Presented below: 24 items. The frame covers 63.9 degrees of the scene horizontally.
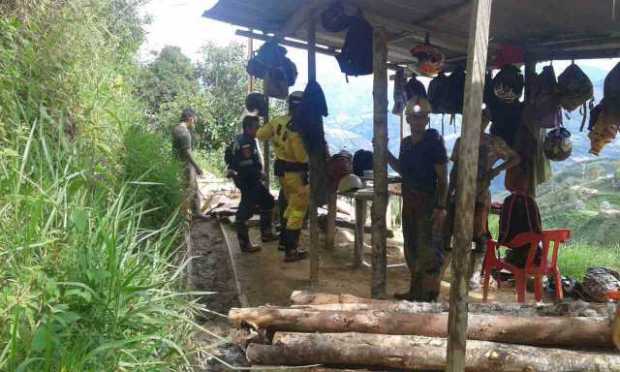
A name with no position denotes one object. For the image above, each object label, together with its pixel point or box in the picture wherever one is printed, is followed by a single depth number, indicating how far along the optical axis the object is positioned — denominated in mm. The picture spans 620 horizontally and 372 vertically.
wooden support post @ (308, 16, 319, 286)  5387
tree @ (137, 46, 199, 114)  19250
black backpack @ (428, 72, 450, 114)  6438
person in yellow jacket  5867
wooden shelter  4434
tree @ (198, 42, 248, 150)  17938
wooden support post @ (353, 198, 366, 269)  6410
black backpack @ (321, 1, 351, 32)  4883
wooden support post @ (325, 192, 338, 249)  6996
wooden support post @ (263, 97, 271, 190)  7820
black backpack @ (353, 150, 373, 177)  6824
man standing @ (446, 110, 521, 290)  5121
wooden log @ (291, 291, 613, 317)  2955
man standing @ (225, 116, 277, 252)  6770
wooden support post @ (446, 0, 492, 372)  2240
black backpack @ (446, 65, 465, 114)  6414
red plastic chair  4613
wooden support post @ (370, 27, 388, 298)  4406
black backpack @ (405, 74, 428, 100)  6449
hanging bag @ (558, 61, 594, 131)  5617
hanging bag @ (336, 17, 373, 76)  5004
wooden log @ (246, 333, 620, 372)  2562
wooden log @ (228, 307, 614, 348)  2705
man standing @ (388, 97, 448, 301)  4684
